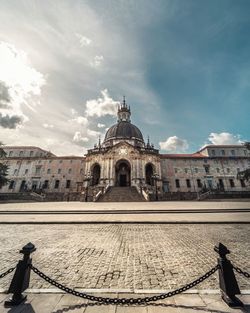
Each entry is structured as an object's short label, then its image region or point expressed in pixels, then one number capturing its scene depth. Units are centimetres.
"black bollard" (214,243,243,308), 265
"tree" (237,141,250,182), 2646
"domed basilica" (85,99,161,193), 3784
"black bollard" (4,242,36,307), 271
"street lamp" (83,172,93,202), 3525
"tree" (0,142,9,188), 2902
